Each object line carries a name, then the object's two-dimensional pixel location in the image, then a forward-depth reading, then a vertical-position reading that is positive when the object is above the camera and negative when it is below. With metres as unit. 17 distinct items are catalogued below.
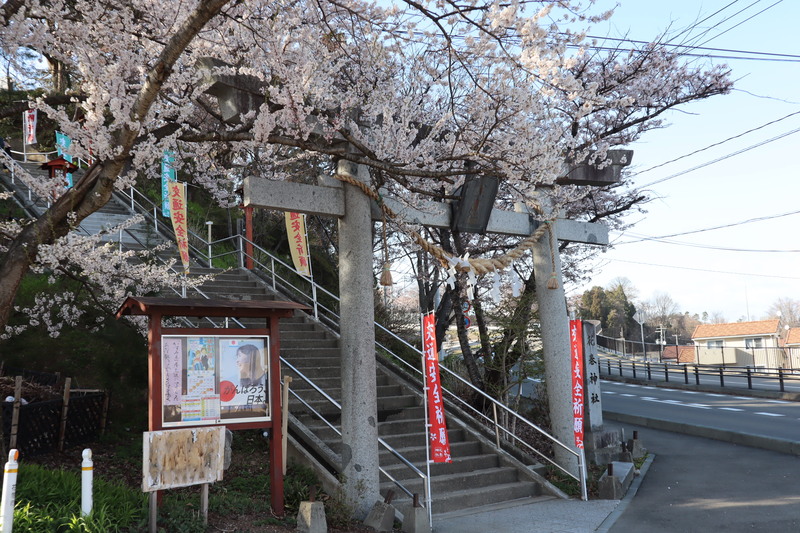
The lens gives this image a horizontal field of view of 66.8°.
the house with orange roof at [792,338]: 46.59 -1.10
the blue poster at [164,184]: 14.44 +3.98
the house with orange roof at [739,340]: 38.69 -1.15
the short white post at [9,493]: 4.59 -1.04
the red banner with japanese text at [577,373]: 9.28 -0.63
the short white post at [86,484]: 4.98 -1.08
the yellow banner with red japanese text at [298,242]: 14.43 +2.41
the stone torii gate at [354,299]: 7.05 +0.50
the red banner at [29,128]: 18.30 +6.88
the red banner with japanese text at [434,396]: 7.38 -0.70
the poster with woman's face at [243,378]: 6.36 -0.35
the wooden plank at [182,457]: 5.43 -1.01
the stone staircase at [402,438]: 8.01 -1.41
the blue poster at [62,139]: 13.14 +4.84
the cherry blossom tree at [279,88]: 5.59 +2.89
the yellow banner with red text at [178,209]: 13.21 +3.02
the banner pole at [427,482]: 6.93 -1.66
